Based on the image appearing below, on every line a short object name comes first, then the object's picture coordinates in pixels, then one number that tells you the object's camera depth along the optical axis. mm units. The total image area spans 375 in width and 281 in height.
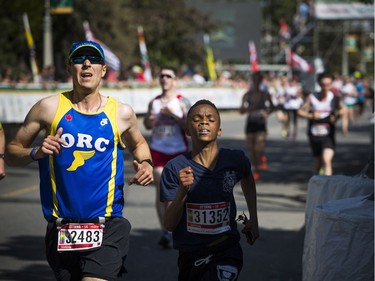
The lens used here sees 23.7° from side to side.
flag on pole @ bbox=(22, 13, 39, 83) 28305
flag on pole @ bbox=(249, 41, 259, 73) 40431
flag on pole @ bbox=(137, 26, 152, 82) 35019
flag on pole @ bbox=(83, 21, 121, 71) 30031
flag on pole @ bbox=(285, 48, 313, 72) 38438
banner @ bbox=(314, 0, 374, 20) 34969
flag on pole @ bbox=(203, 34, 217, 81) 47250
